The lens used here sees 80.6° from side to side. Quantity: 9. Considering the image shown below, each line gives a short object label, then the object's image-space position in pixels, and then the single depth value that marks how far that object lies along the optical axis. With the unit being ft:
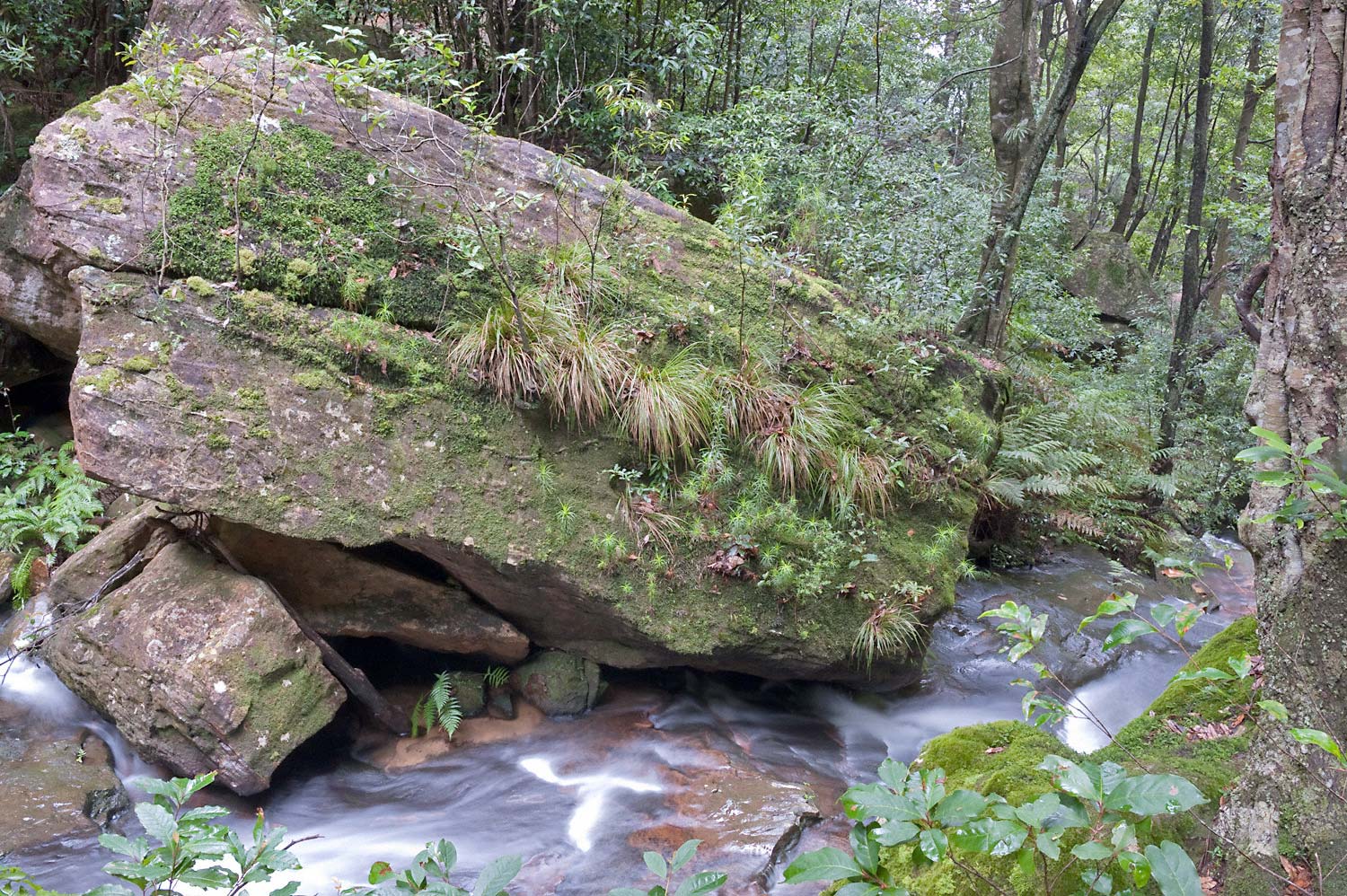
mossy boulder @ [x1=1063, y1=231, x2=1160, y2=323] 57.21
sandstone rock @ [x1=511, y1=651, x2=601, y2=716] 18.43
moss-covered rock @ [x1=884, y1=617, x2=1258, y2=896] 7.79
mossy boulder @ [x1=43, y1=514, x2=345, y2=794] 15.11
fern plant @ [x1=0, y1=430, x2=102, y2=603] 21.67
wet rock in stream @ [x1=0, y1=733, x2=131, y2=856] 14.71
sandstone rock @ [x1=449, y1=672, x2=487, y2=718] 18.26
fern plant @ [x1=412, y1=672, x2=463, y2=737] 17.54
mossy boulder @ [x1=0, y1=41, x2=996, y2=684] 15.65
